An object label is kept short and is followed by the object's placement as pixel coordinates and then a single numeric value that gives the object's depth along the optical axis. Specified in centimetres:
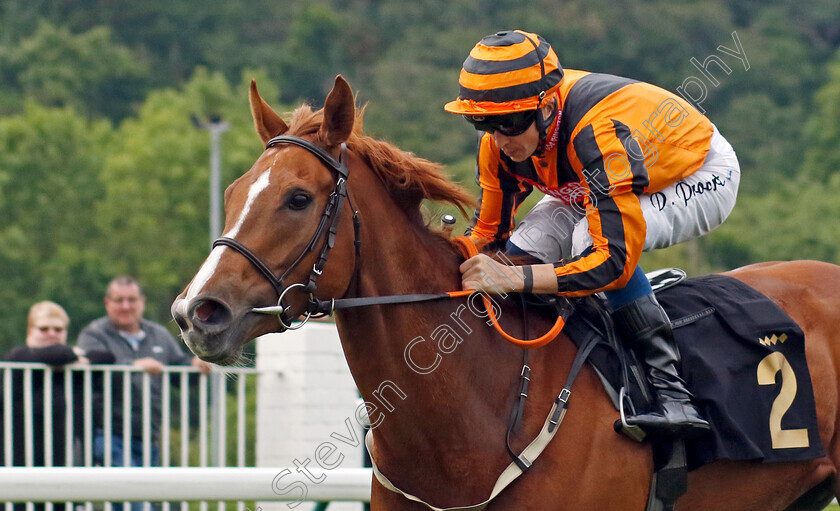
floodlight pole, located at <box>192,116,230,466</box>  5240
